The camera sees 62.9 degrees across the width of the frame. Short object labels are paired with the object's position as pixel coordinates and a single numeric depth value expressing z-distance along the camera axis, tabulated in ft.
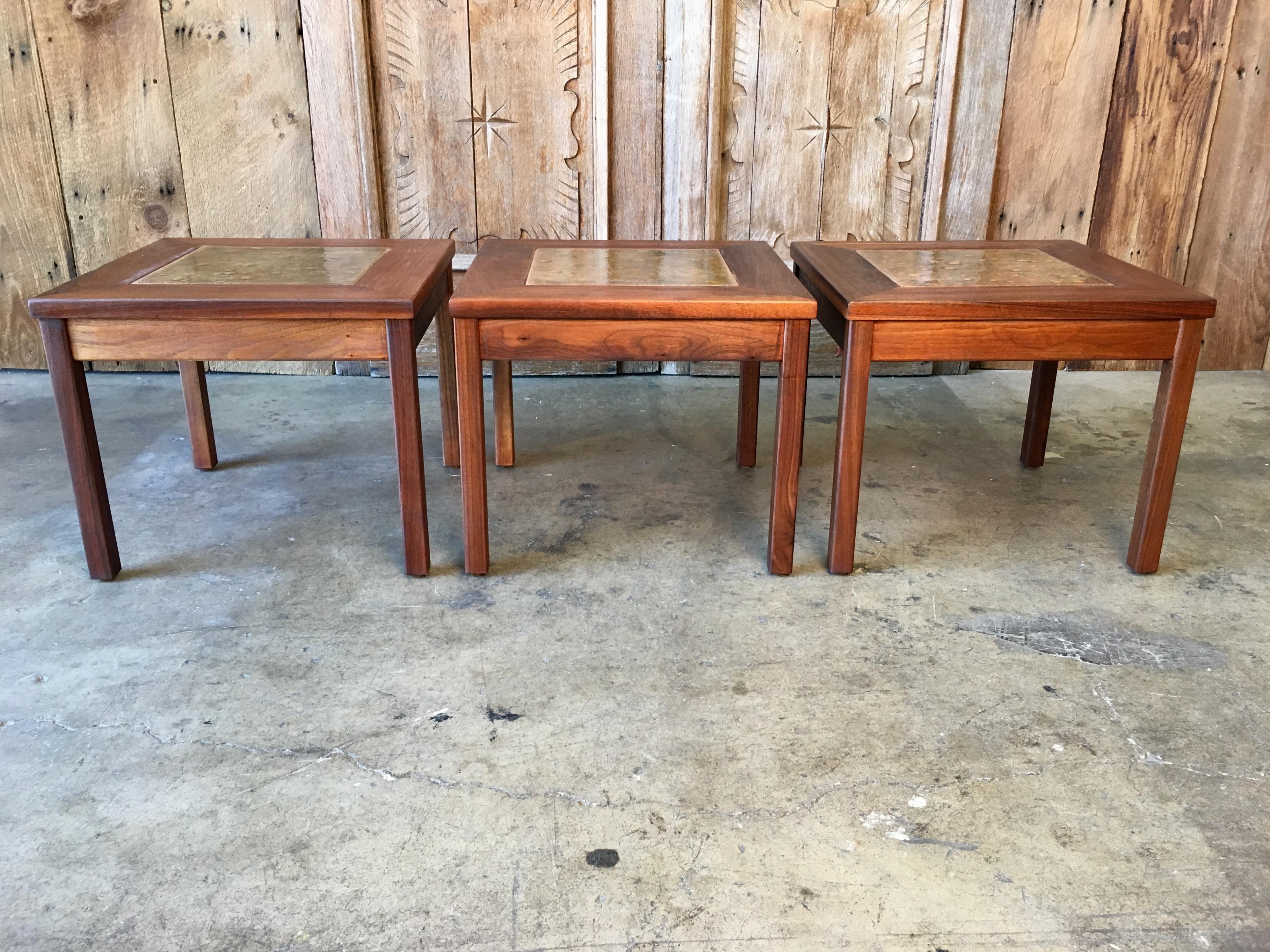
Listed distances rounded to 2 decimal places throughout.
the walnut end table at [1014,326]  6.11
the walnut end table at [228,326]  5.96
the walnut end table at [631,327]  6.02
